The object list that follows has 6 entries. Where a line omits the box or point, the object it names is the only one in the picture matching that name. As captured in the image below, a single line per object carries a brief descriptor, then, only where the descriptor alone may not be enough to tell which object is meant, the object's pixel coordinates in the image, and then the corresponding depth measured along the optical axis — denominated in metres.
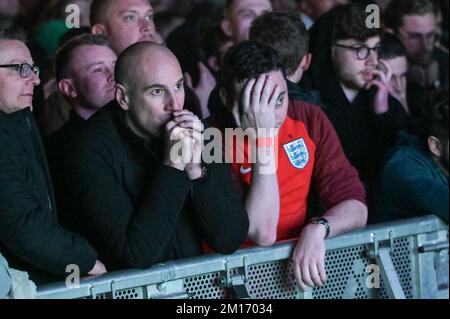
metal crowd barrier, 4.82
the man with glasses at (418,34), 8.86
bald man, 5.02
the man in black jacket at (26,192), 4.74
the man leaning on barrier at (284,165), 5.46
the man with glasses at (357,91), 7.10
